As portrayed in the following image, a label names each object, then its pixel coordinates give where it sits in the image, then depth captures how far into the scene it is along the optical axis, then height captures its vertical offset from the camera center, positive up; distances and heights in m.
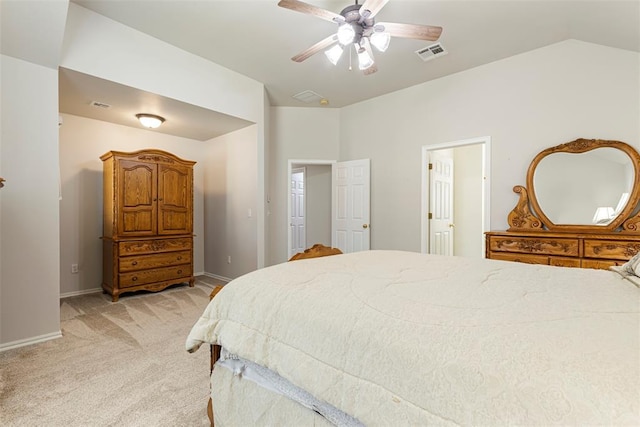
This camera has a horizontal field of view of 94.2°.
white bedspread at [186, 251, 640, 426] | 0.56 -0.32
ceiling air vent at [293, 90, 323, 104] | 4.33 +1.69
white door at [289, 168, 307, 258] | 6.68 -0.11
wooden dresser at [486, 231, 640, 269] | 2.48 -0.35
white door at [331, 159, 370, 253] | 4.56 +0.05
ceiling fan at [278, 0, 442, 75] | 1.99 +1.31
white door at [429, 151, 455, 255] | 4.13 +0.07
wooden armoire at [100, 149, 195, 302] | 3.61 -0.16
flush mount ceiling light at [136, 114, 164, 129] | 3.72 +1.13
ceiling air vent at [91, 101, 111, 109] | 3.32 +1.19
